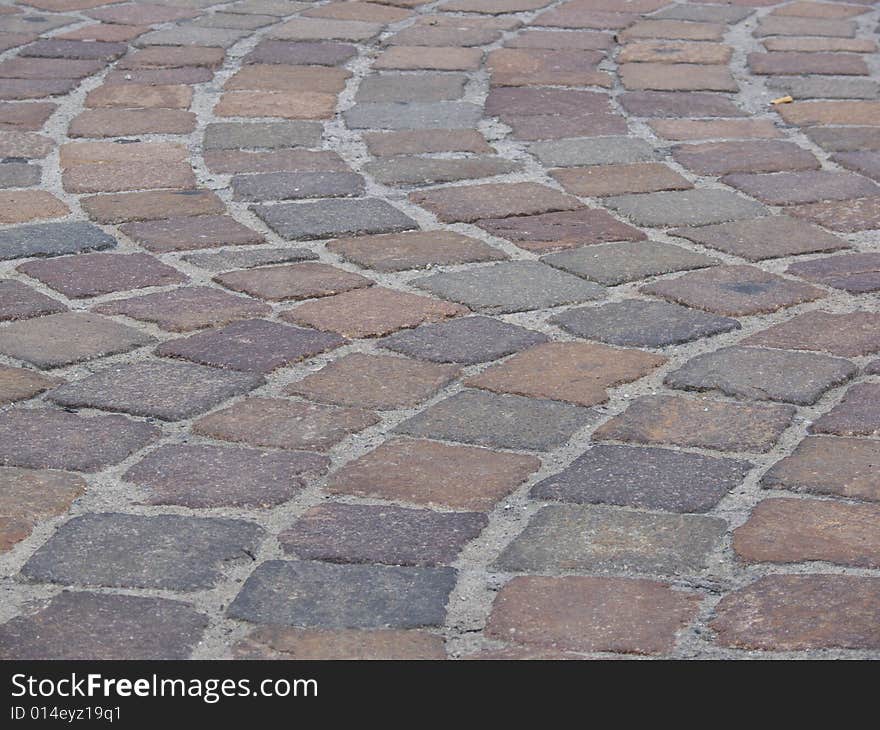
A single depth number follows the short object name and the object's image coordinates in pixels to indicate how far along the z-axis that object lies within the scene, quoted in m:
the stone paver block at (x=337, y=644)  3.37
